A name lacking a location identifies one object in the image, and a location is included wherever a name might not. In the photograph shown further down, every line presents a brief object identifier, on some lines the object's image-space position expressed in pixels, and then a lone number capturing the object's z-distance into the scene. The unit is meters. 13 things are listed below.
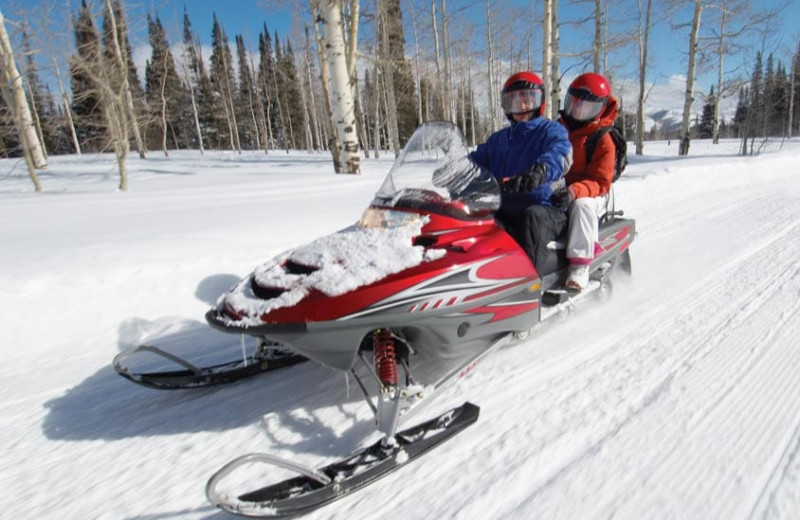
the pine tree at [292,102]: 38.72
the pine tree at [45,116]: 33.78
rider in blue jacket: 2.53
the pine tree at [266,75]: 39.56
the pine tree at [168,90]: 32.38
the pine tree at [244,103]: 41.41
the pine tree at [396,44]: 12.98
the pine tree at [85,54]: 8.72
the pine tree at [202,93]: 37.00
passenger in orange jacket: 2.77
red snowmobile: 1.69
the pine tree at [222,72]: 34.78
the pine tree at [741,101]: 37.99
